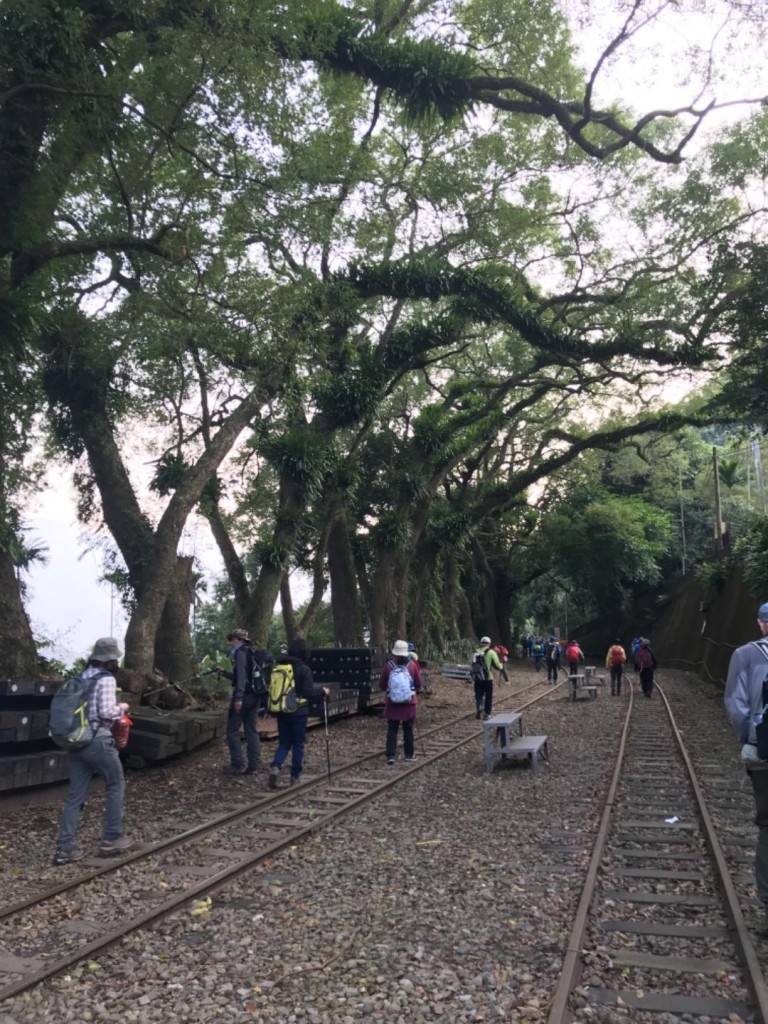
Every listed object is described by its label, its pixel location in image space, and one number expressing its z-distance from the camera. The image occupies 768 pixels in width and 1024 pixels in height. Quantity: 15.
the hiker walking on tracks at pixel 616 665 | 21.38
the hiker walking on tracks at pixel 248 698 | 9.95
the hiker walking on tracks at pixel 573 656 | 23.11
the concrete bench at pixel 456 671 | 20.71
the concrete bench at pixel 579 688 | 20.39
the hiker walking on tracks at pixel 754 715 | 4.76
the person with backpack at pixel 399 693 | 10.53
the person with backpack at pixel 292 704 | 9.04
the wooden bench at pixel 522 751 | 10.14
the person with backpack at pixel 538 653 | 37.11
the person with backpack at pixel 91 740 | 6.38
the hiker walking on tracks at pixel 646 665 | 20.06
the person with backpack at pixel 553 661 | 27.17
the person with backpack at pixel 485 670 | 15.36
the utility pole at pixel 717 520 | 33.05
